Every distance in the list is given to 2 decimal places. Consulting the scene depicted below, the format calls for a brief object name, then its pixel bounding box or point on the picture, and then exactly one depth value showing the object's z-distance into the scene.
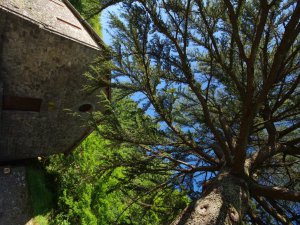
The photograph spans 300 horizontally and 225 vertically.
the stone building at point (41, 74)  6.02
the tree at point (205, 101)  3.74
